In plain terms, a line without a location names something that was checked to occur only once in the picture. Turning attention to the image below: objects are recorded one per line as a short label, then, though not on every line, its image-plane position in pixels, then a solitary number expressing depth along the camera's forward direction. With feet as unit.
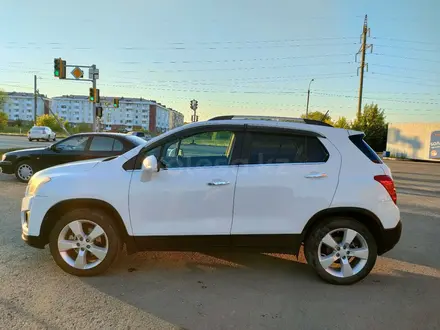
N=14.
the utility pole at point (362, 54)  105.58
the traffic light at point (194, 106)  99.30
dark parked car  28.71
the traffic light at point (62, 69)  65.13
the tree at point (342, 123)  117.97
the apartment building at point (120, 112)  481.46
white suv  11.84
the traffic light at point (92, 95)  69.10
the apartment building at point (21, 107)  475.84
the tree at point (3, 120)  198.91
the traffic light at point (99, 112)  69.58
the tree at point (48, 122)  214.07
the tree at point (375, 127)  113.70
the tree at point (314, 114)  195.51
